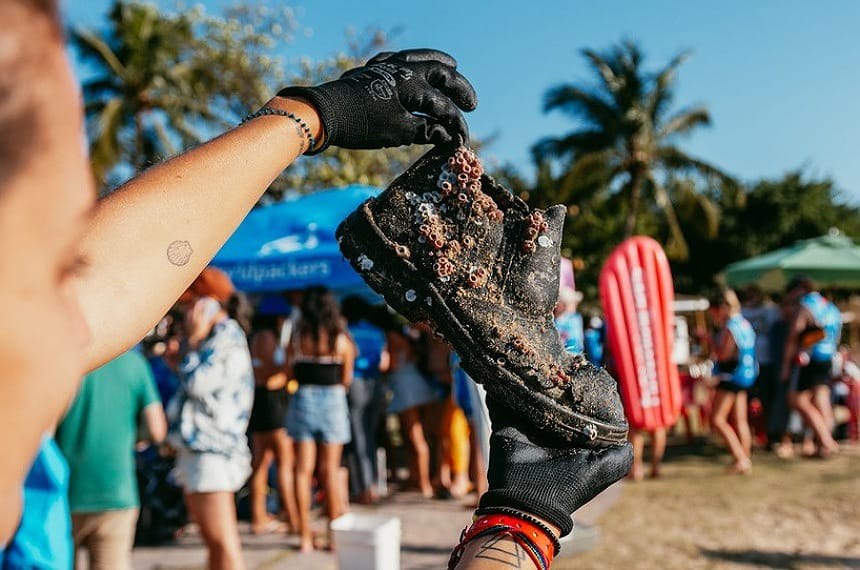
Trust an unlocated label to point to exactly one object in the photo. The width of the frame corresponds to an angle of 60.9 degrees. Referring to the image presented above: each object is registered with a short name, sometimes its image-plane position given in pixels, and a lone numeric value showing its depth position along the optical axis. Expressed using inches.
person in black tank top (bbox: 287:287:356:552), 207.0
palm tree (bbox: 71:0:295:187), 735.7
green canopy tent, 410.0
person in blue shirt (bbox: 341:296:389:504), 265.6
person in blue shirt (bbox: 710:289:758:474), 292.2
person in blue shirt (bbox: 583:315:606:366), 301.7
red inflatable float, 236.1
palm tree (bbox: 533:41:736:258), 962.1
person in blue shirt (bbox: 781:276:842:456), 306.7
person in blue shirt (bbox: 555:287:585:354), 244.8
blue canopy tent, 238.1
